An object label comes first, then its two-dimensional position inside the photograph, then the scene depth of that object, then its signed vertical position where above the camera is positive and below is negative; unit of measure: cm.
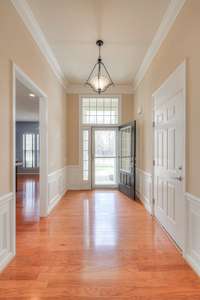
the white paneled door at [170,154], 261 -5
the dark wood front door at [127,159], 531 -26
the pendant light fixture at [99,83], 369 +127
